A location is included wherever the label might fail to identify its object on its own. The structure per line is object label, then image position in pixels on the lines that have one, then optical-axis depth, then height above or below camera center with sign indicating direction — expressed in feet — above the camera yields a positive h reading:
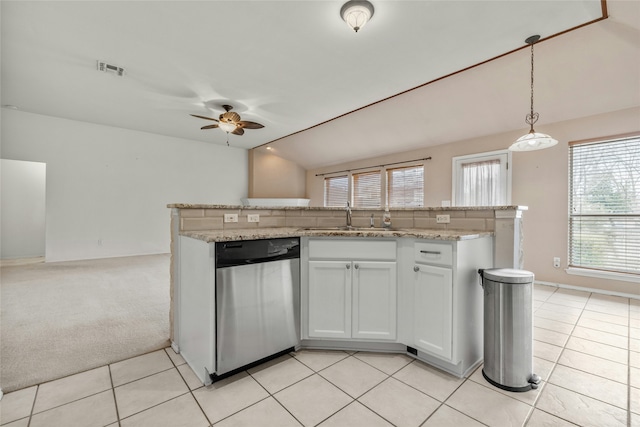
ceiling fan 14.87 +4.89
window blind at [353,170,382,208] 22.89 +2.12
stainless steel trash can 5.46 -2.35
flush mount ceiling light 7.77 +5.69
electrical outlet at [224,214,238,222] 7.36 -0.13
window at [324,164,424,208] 20.15 +2.17
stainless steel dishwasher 5.50 -1.88
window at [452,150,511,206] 15.17 +2.05
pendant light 9.14 +2.46
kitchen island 5.78 -1.56
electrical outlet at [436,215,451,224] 7.55 -0.13
